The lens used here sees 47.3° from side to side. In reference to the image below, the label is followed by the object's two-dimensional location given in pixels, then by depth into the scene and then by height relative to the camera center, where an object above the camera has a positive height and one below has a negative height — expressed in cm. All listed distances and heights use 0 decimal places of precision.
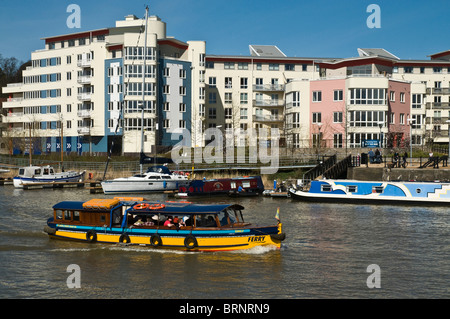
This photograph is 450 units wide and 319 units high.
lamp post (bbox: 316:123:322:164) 6659 +207
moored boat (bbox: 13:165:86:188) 6134 -221
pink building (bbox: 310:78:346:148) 7525 +679
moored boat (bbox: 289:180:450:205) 4391 -328
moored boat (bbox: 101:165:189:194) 5388 -272
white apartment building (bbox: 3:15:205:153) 8169 +1168
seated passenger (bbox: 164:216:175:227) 2547 -327
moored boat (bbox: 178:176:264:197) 5212 -310
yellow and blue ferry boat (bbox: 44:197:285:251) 2447 -344
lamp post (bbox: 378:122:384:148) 7086 +276
